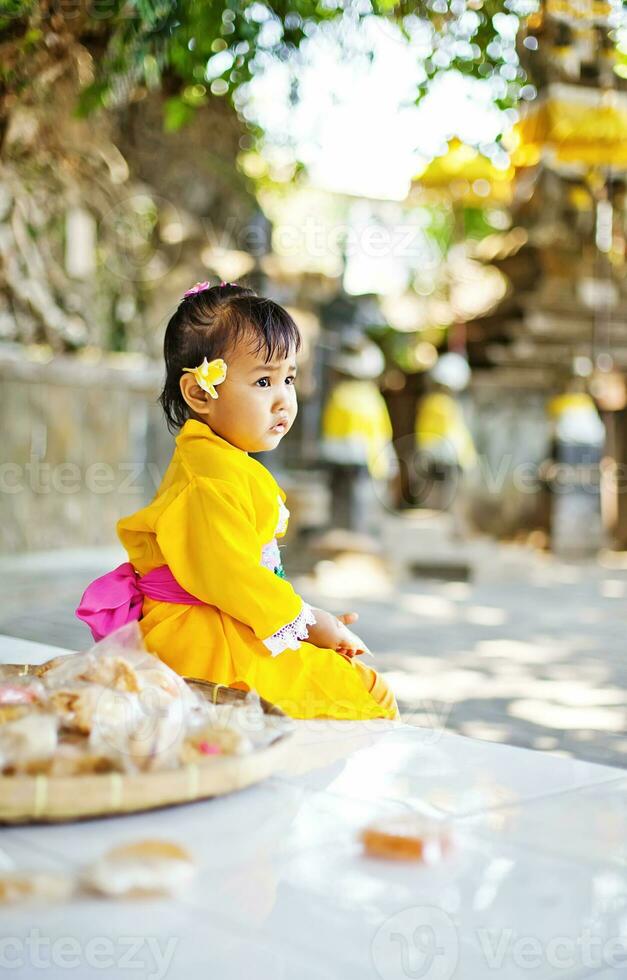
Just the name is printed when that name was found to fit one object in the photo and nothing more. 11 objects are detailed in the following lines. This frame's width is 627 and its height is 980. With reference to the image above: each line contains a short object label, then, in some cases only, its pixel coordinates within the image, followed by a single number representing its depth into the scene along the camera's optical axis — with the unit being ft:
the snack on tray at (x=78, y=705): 3.95
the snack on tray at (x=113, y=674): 4.24
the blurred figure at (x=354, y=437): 26.50
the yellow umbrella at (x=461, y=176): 35.81
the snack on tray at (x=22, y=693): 4.21
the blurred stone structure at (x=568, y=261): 31.40
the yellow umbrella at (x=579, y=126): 30.76
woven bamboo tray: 3.55
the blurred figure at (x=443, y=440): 31.71
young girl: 5.62
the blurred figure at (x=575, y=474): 33.01
